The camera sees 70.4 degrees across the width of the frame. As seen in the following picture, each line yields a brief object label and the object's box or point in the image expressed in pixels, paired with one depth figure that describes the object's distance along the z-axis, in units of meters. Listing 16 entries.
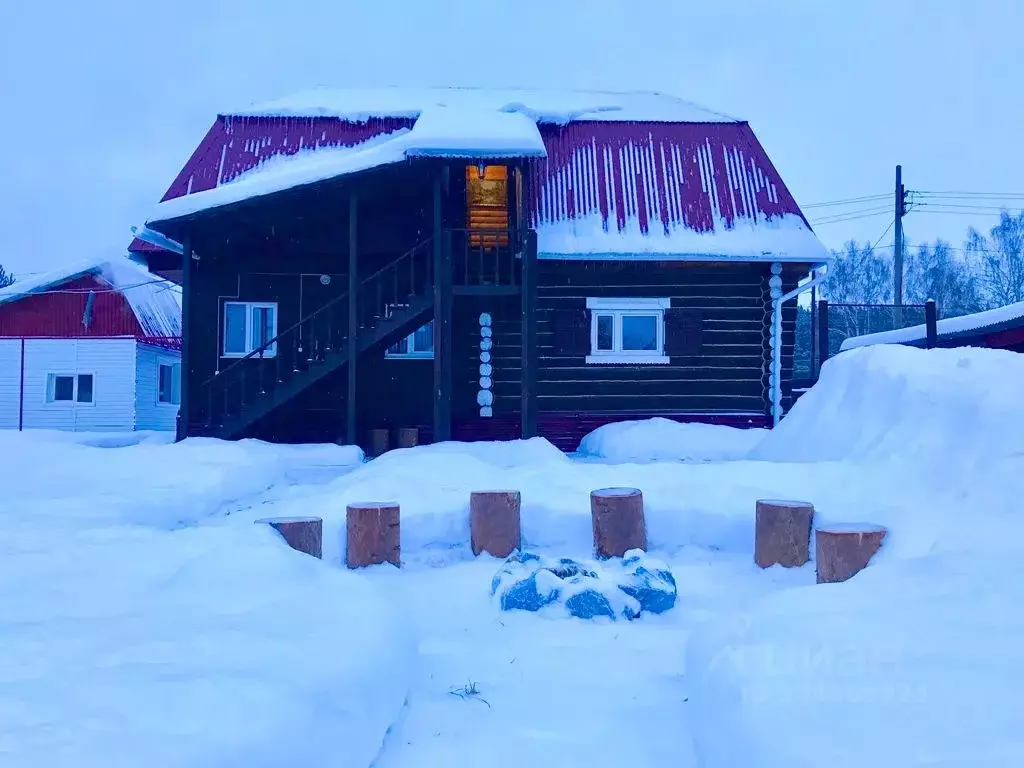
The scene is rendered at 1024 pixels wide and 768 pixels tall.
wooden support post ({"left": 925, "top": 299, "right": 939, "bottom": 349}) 15.02
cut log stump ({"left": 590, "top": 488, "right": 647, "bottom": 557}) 5.17
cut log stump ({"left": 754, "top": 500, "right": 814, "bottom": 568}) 4.89
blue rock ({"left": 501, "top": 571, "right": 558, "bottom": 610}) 4.42
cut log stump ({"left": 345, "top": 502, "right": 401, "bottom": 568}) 5.09
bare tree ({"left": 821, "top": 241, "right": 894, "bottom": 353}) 54.09
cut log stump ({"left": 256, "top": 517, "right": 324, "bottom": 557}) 4.66
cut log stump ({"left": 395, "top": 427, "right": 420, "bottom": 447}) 12.21
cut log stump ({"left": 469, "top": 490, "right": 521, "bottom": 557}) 5.29
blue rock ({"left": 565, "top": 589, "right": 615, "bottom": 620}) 4.38
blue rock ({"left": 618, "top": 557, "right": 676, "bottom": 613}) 4.46
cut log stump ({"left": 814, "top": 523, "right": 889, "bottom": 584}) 4.36
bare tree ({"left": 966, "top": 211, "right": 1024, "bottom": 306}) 47.38
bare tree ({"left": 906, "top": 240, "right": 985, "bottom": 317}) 48.34
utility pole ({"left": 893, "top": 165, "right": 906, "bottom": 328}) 27.73
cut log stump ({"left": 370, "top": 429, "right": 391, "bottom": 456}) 12.39
